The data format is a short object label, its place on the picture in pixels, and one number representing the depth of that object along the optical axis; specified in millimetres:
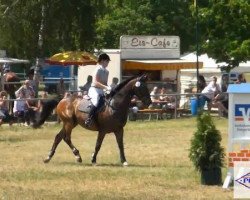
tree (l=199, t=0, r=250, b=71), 43666
